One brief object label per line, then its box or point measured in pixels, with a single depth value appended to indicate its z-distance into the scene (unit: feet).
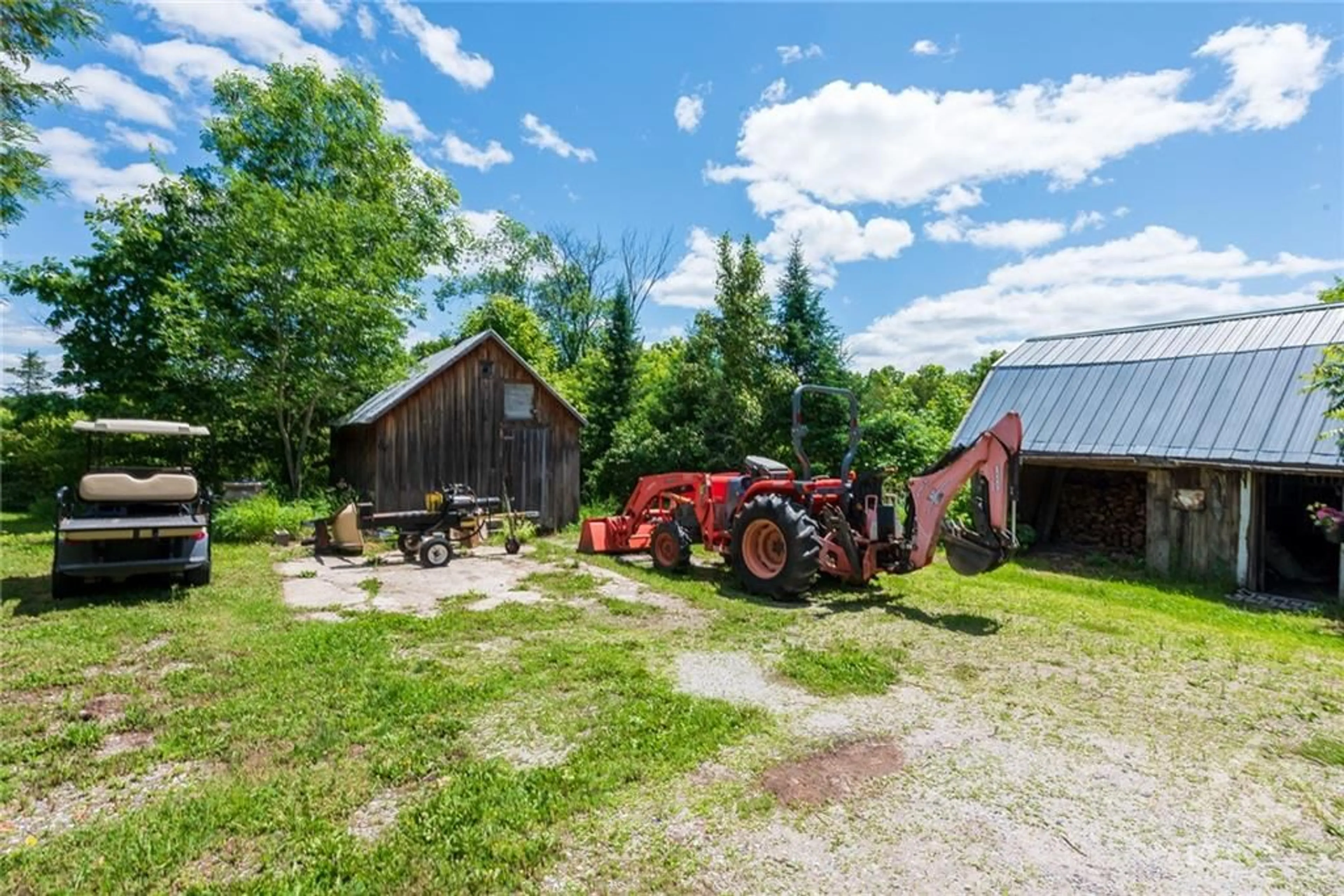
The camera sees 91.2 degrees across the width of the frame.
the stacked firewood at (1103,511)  39.83
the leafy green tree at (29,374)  76.48
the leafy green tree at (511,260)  114.93
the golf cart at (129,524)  22.27
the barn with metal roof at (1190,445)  31.01
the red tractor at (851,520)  22.17
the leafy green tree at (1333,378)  24.32
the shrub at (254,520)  37.11
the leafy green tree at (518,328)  83.87
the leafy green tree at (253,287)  43.60
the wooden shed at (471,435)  42.96
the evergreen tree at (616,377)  61.16
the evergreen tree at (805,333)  50.93
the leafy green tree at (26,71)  21.67
